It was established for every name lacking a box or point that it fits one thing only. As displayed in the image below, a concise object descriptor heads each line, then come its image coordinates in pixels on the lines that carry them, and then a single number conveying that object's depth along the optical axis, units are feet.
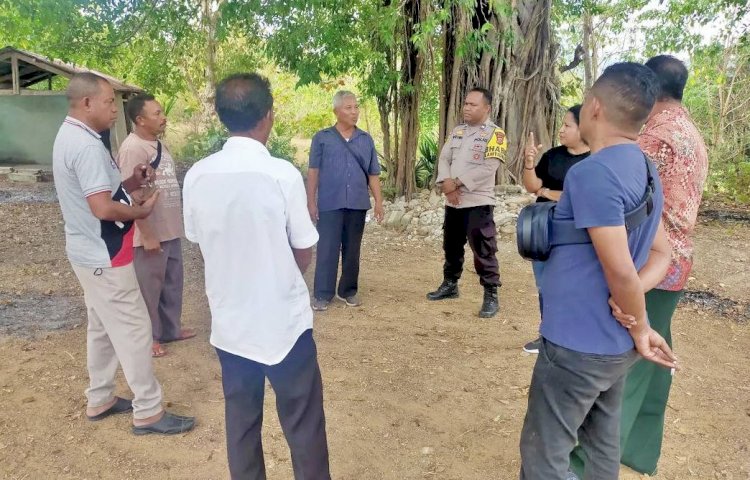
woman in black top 11.41
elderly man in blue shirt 15.98
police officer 15.07
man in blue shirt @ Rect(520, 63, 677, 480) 5.58
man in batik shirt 7.57
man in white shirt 6.34
